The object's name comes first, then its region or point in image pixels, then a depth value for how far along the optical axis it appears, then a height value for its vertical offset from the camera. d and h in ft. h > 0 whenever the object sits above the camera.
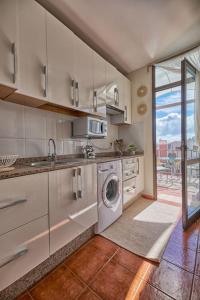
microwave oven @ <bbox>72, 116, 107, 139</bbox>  6.44 +1.11
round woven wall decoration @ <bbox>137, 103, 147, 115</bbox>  9.56 +2.84
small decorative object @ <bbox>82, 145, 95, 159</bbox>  7.23 -0.06
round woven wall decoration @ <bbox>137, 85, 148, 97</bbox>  9.50 +4.05
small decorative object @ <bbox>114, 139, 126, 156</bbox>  10.09 +0.33
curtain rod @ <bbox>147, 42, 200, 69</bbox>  7.29 +5.39
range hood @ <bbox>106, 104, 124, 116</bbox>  8.07 +2.48
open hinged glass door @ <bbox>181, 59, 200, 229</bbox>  5.91 -0.12
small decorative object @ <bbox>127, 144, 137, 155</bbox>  9.25 +0.10
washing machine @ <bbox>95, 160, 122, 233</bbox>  5.65 -1.88
